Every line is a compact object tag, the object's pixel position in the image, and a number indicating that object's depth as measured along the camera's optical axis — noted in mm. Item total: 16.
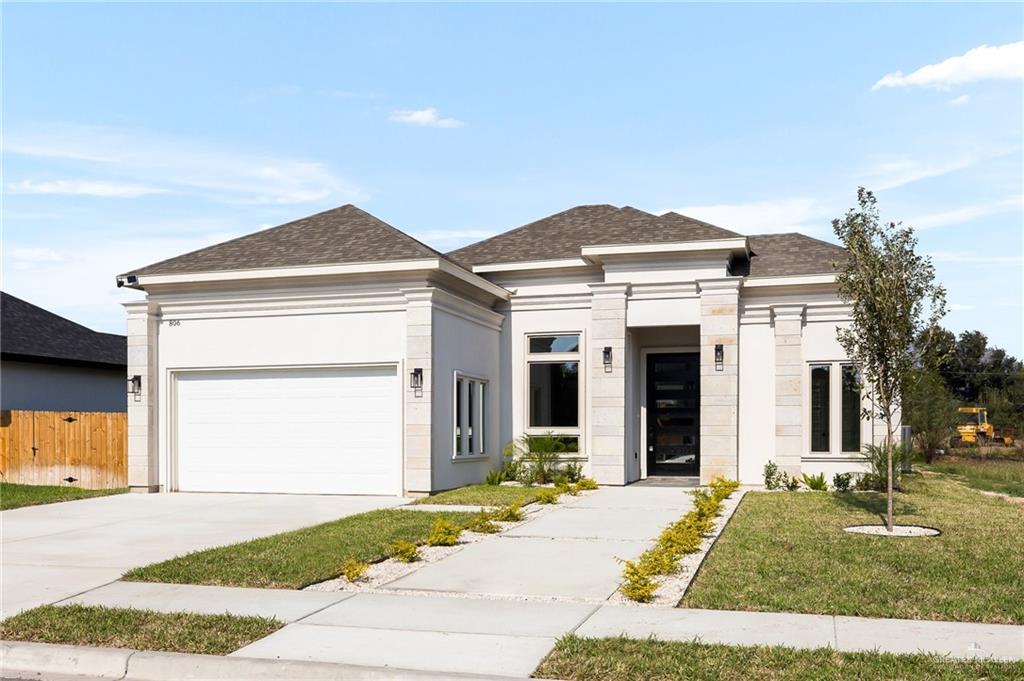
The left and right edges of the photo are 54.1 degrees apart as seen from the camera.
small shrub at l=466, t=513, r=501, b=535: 13648
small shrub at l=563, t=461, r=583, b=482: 21719
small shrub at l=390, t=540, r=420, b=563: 11317
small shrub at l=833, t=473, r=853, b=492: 20250
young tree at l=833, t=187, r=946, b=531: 13523
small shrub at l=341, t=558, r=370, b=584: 10075
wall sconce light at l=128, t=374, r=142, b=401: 20125
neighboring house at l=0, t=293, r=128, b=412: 26109
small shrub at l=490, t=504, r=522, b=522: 14562
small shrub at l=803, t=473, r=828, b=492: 20438
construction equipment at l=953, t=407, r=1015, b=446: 42500
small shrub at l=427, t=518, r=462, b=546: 12438
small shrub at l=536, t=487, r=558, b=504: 17328
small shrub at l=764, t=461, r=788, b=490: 20672
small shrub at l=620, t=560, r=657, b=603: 9148
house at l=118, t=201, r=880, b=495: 19328
